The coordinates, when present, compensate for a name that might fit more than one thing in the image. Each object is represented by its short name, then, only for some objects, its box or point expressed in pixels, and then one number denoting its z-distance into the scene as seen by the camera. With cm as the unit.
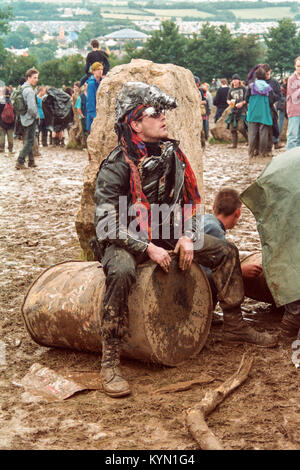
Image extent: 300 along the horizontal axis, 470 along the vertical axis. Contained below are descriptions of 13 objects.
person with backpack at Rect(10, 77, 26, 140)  1240
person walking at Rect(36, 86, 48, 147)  1662
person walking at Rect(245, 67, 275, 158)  1212
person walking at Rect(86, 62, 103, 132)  1010
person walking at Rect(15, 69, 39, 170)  1197
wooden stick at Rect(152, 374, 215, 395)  356
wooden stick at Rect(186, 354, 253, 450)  290
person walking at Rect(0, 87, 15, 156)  1477
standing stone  537
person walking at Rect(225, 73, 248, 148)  1394
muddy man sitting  367
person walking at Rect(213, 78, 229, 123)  1680
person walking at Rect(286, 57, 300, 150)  1018
